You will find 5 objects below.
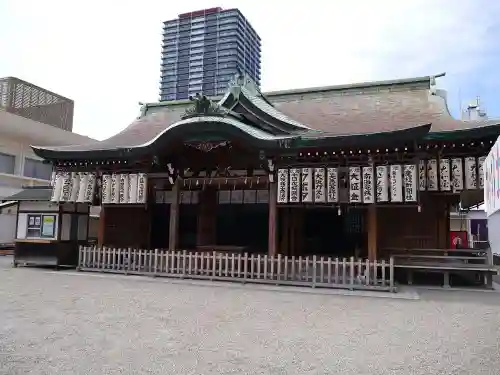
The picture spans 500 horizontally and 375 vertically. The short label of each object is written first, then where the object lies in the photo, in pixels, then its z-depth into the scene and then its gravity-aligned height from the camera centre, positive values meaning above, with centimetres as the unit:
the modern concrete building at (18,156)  2562 +468
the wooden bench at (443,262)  1134 -70
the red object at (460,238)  2320 +4
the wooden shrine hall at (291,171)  1123 +192
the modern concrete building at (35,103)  2758 +883
